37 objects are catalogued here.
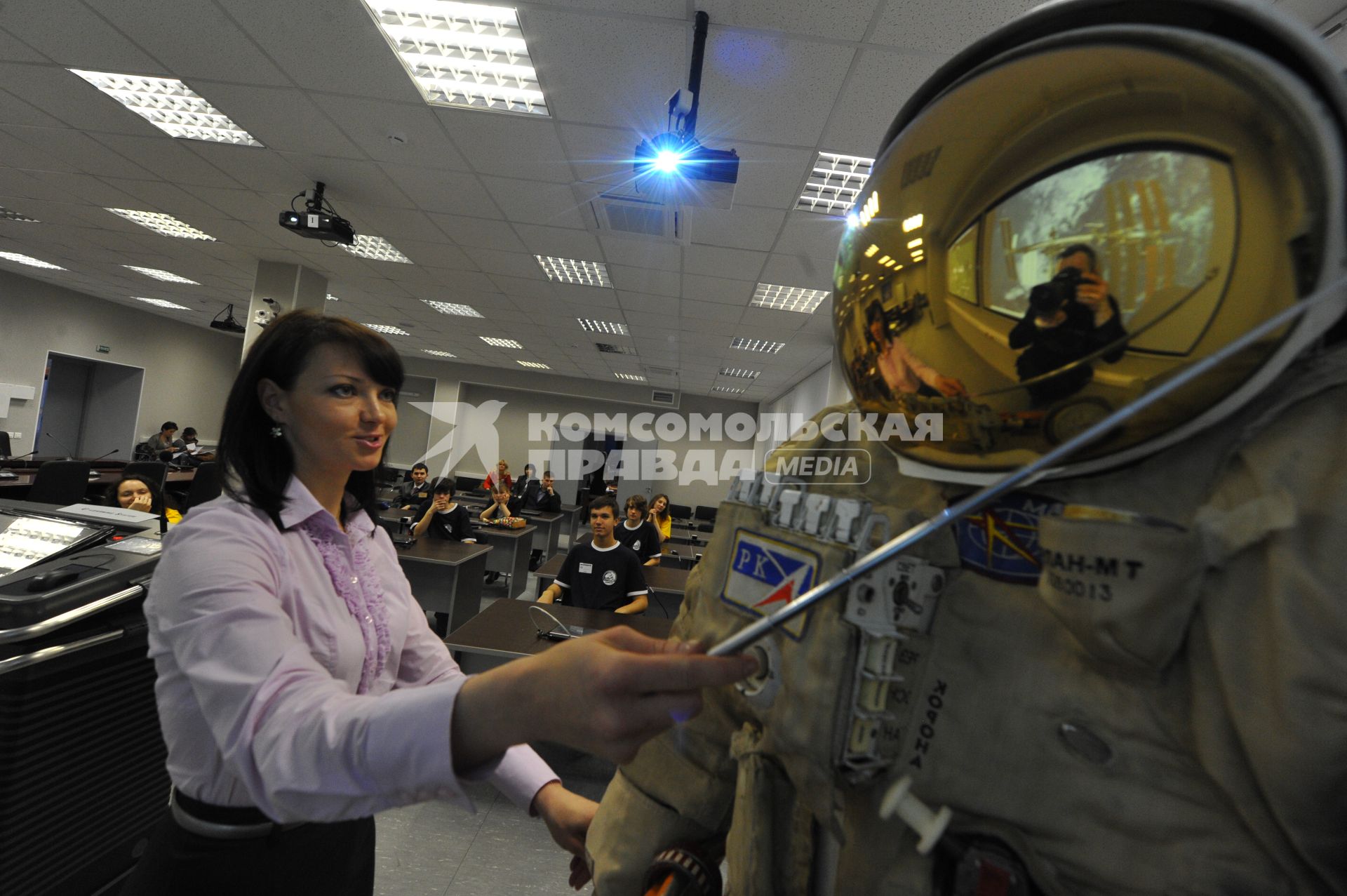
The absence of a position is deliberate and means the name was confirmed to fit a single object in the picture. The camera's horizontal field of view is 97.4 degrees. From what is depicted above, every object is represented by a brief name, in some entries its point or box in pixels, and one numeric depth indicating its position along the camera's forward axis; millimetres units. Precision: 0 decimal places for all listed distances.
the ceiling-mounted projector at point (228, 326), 7742
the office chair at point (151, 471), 4988
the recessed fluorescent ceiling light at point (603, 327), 6980
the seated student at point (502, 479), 6945
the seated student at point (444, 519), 5203
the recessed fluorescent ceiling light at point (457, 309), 7219
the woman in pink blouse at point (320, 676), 428
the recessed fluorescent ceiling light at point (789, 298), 4785
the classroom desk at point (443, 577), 4328
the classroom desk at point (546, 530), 7336
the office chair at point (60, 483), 4781
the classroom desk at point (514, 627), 2391
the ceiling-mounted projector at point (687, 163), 2195
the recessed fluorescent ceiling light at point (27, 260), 7680
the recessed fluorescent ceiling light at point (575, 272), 4992
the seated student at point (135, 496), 3389
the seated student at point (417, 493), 6877
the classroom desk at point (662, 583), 4203
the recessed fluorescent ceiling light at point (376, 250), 5118
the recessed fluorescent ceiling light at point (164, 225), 5258
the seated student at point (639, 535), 4434
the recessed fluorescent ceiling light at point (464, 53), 2229
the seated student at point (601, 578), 3465
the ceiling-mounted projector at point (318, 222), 3795
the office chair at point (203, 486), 4332
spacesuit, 337
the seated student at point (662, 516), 6234
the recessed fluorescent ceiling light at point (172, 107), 3059
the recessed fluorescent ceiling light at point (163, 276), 7507
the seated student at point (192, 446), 8555
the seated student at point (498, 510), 6211
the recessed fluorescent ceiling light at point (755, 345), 6324
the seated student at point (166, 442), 8405
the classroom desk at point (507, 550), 5871
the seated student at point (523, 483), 8859
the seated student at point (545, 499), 7648
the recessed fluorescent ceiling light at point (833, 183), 2885
